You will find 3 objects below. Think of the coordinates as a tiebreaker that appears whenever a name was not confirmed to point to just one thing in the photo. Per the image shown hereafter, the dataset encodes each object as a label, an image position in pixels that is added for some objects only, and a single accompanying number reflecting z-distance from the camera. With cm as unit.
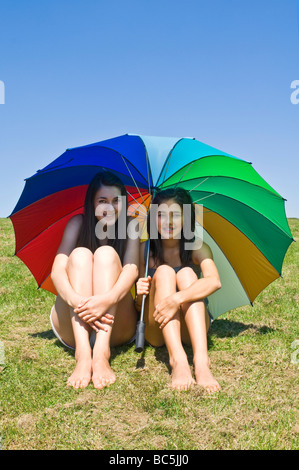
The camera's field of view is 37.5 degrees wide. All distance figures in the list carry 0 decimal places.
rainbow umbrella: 416
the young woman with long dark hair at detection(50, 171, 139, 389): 375
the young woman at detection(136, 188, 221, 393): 368
